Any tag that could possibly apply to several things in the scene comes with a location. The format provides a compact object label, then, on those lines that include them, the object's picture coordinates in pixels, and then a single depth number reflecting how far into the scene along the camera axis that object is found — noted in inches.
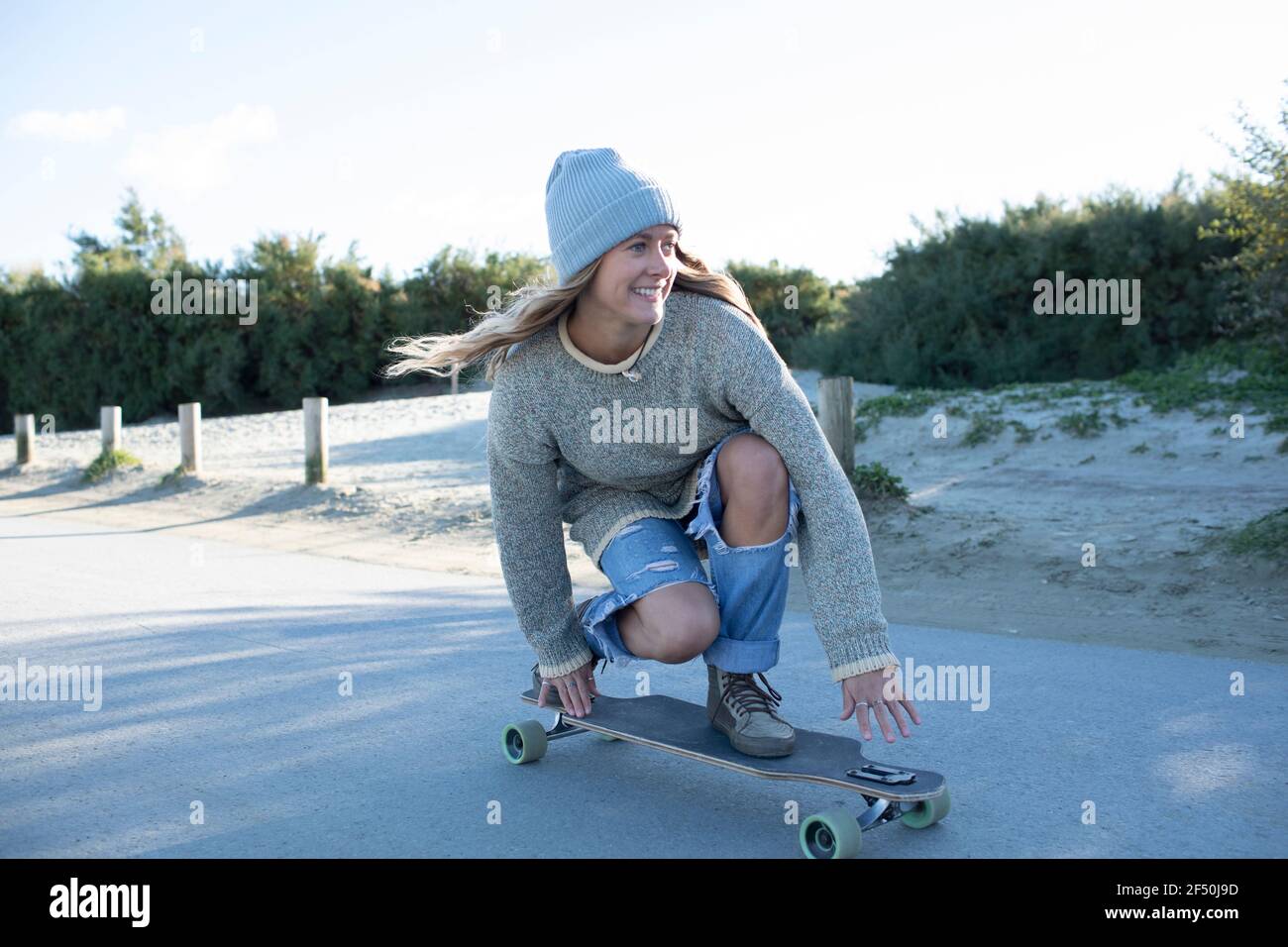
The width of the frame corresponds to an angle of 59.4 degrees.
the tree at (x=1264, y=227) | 326.6
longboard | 107.6
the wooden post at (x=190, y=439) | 492.1
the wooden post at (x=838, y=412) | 319.6
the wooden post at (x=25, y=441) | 600.1
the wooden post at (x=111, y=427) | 544.4
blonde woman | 120.6
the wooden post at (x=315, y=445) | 434.3
